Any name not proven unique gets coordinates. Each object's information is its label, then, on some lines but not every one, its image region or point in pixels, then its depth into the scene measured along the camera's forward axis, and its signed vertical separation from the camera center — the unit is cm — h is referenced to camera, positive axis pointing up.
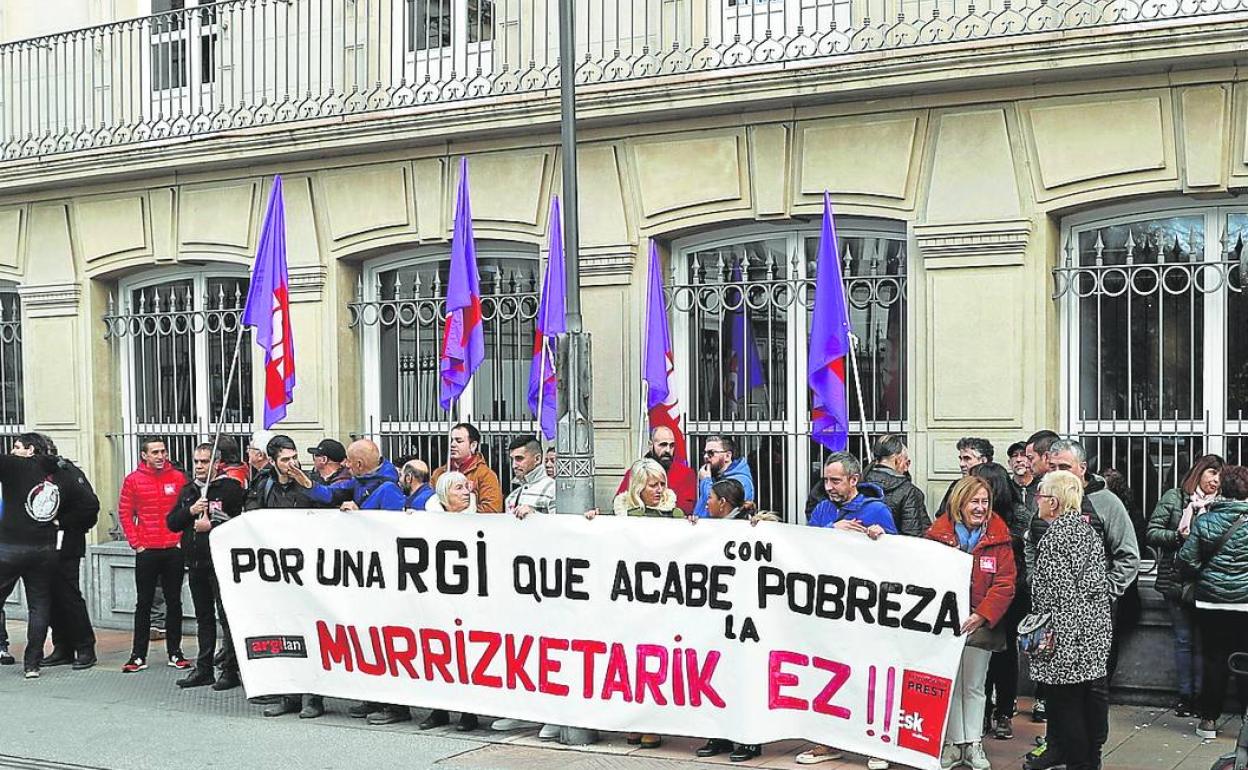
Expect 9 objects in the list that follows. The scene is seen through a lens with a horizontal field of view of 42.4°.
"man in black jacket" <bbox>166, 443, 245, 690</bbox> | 1063 -126
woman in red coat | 780 -118
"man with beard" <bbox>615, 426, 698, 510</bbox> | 1077 -74
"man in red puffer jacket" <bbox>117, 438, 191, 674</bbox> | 1148 -138
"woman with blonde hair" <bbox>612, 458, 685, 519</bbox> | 907 -78
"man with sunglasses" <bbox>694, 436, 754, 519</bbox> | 1043 -74
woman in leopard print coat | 741 -123
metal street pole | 904 -26
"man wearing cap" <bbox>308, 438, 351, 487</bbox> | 1033 -65
